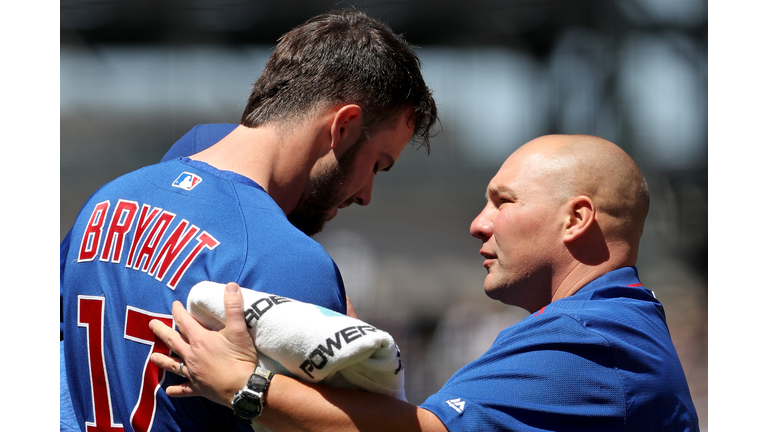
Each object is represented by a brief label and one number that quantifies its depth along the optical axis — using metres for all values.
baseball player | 8.40
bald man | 8.37
